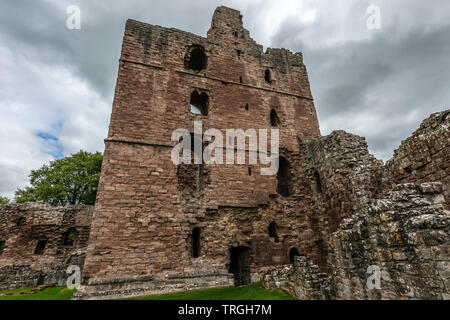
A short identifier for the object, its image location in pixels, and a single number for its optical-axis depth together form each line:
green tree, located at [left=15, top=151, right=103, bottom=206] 20.34
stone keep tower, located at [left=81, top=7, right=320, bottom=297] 7.46
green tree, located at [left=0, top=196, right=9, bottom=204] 25.83
